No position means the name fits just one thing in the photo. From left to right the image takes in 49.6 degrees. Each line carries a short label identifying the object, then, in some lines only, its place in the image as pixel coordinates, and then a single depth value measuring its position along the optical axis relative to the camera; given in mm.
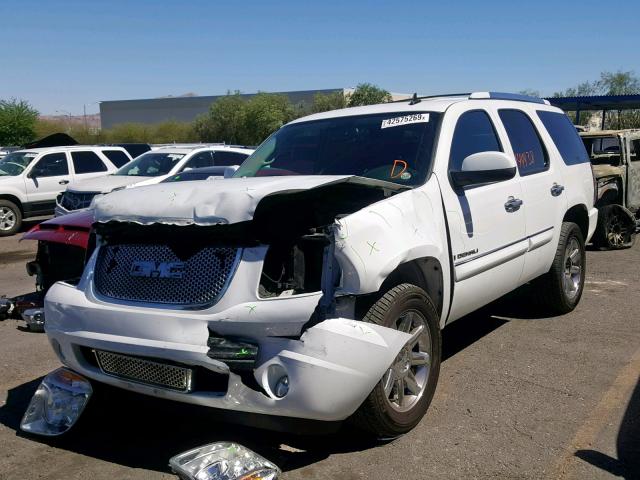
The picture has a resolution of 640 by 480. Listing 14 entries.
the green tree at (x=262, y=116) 48531
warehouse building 71938
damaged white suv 3311
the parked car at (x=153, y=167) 11969
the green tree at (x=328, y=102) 48031
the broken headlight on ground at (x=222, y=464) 3072
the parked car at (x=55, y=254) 5816
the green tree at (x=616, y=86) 44594
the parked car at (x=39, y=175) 14930
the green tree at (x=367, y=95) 46438
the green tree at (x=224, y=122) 50062
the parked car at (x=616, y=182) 10875
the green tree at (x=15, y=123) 41281
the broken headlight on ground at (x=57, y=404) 4004
